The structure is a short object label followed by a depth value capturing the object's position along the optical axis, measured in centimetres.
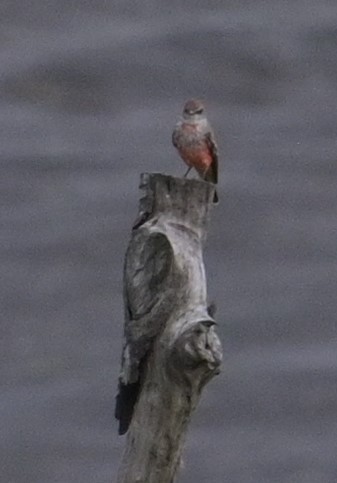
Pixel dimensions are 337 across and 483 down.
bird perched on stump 1580
